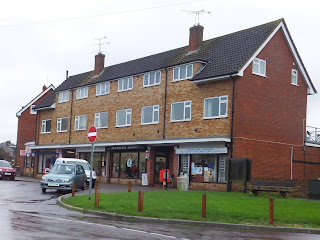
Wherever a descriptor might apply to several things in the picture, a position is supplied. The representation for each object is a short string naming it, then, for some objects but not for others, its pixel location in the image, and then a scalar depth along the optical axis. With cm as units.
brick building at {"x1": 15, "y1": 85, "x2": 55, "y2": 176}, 5619
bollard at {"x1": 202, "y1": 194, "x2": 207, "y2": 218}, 1420
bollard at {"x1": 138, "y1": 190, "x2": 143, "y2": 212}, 1498
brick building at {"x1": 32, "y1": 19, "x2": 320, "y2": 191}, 2681
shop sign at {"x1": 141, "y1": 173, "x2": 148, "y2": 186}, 3120
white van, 2835
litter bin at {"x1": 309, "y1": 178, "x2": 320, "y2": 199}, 2639
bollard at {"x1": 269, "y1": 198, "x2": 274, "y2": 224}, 1359
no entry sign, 1739
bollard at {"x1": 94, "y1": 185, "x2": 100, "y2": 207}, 1616
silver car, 2353
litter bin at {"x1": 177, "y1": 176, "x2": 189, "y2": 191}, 2488
